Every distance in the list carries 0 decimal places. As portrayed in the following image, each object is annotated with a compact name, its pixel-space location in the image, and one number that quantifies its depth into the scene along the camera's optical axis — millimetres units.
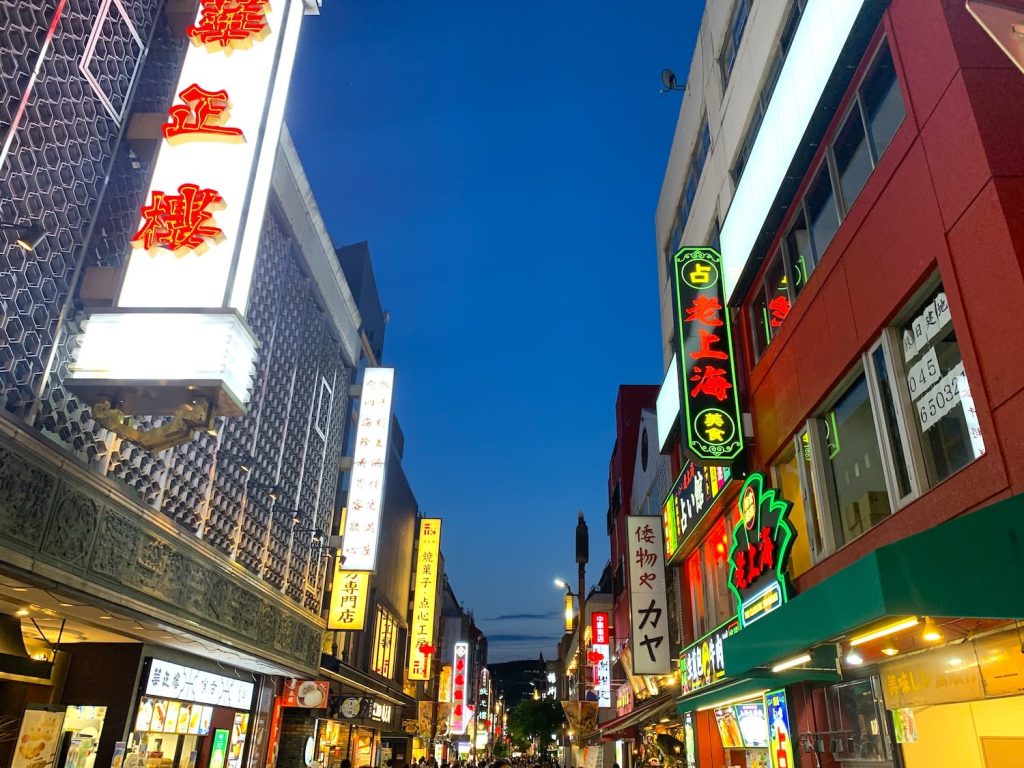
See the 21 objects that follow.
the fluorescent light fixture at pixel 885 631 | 6277
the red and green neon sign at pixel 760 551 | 10656
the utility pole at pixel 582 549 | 51472
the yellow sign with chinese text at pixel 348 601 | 20781
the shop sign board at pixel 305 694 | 18641
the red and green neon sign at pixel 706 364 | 13086
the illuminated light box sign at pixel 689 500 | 14733
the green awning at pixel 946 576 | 4688
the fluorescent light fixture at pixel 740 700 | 12783
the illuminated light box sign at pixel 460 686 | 54375
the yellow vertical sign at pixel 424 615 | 37719
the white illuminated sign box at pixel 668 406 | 18891
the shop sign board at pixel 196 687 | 12367
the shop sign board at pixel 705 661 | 13836
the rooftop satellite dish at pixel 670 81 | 23578
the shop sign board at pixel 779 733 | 10805
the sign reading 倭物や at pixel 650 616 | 20031
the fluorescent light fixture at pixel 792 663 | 8787
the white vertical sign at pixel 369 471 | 20297
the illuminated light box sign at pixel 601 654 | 36906
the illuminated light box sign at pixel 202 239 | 8547
